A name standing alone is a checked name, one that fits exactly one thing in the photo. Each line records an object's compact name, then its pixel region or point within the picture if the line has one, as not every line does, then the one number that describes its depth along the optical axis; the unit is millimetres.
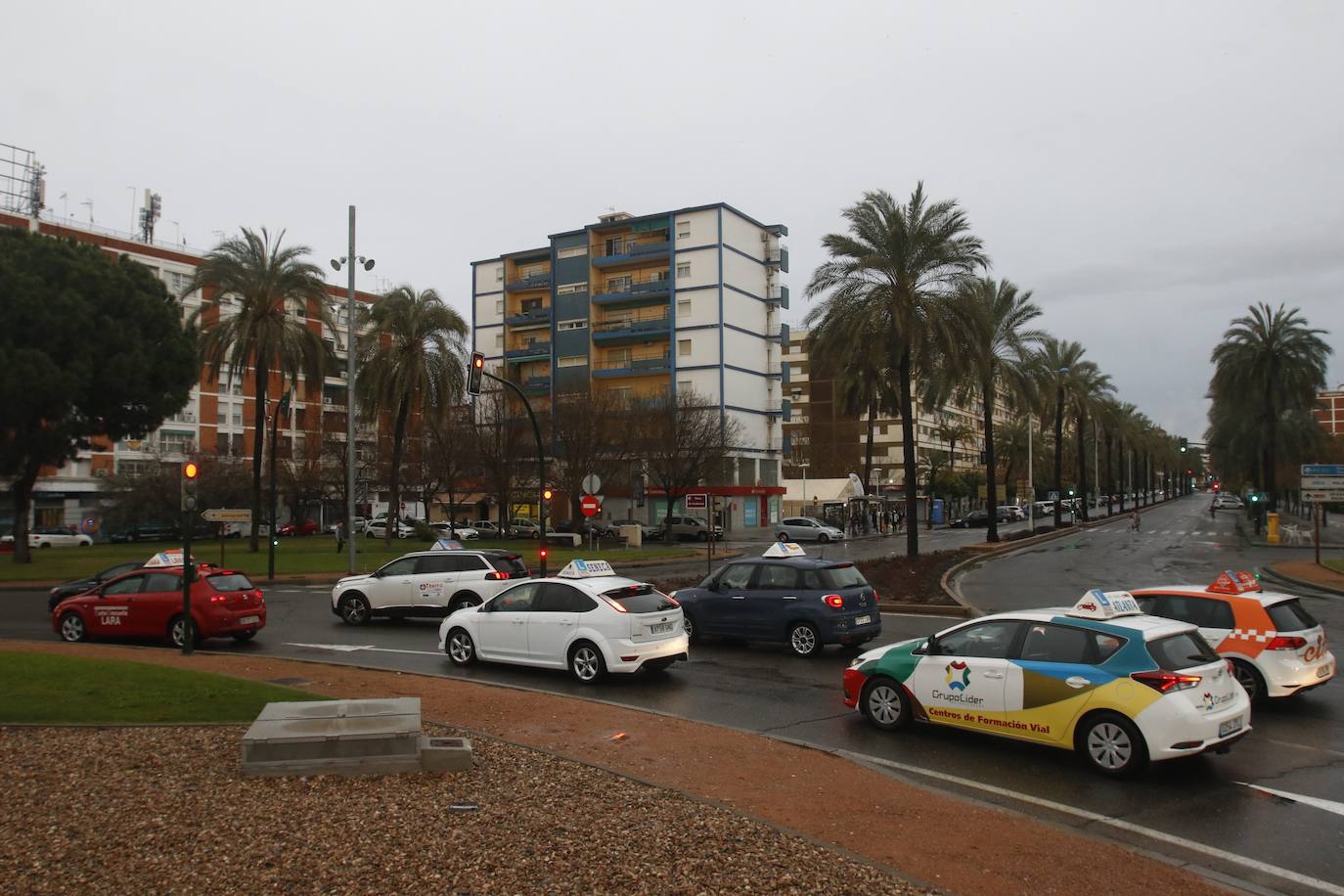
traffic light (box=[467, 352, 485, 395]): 22875
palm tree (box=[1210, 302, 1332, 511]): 47844
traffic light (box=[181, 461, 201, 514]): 14000
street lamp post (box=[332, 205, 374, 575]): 29328
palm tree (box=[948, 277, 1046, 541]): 40219
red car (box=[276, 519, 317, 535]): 67994
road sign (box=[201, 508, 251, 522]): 22391
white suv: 18766
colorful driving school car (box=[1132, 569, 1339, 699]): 10672
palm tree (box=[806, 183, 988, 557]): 28844
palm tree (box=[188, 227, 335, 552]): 37094
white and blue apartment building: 73438
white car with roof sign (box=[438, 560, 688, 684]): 12258
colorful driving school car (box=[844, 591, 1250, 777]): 7879
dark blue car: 14570
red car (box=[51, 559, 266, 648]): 15789
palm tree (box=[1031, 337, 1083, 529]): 51356
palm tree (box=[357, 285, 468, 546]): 45906
